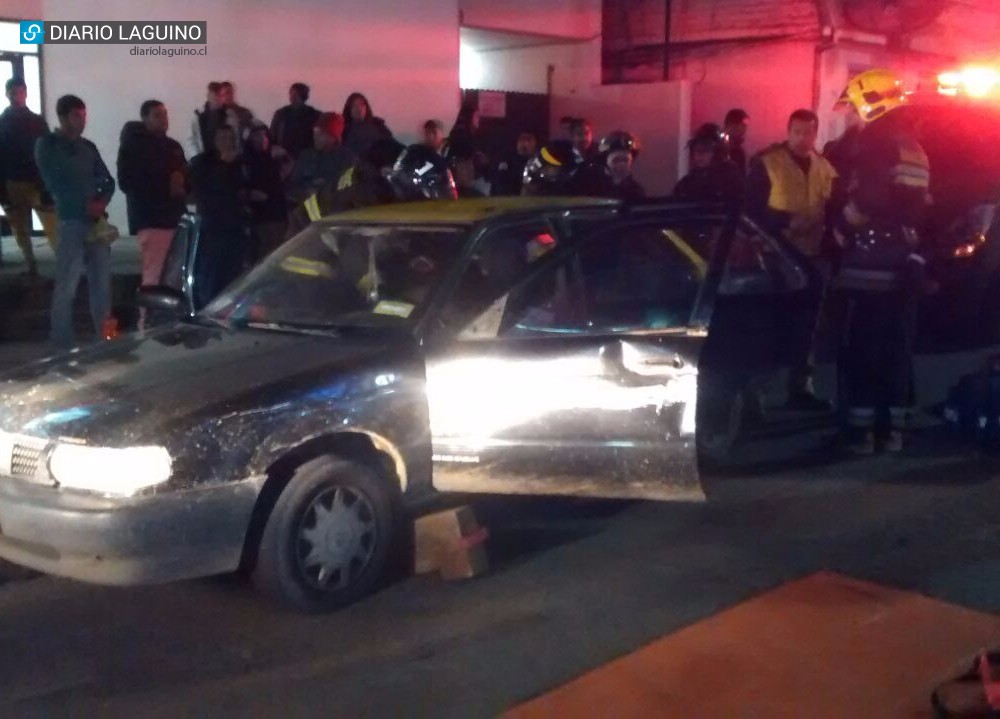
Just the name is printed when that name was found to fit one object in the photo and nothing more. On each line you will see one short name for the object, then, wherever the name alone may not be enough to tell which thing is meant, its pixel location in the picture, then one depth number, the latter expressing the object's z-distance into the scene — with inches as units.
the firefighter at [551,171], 343.9
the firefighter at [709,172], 358.6
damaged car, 177.6
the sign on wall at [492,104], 629.0
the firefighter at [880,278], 280.8
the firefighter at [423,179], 314.5
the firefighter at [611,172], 333.1
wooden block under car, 206.1
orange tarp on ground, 165.9
